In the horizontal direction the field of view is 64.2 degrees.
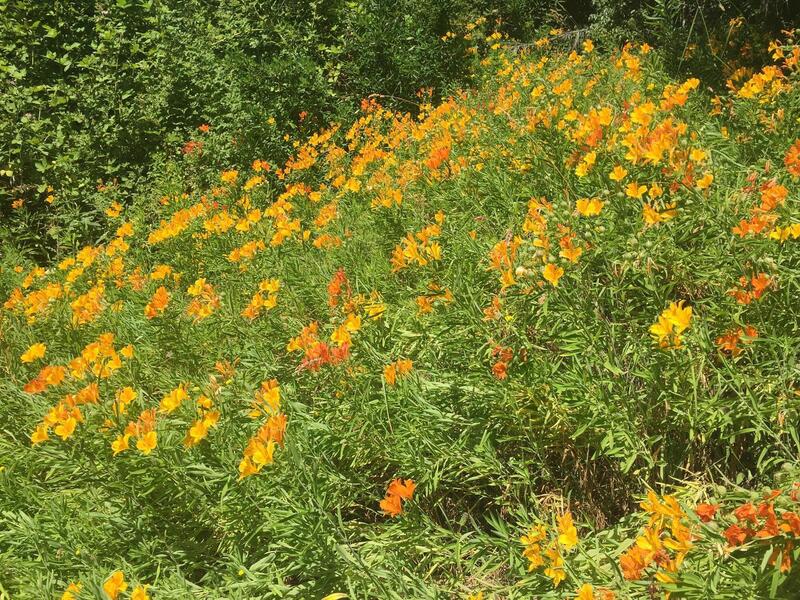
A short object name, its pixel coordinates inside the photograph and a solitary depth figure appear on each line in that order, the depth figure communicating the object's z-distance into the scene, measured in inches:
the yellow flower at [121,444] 80.3
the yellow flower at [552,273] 76.8
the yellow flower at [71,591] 71.2
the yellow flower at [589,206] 85.0
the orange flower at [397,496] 69.2
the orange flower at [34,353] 120.9
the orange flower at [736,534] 46.9
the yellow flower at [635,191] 84.4
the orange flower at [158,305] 120.1
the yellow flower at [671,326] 64.1
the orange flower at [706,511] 52.0
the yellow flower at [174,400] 89.4
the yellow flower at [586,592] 55.3
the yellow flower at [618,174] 89.6
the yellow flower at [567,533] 61.8
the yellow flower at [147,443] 80.0
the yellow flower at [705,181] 80.2
